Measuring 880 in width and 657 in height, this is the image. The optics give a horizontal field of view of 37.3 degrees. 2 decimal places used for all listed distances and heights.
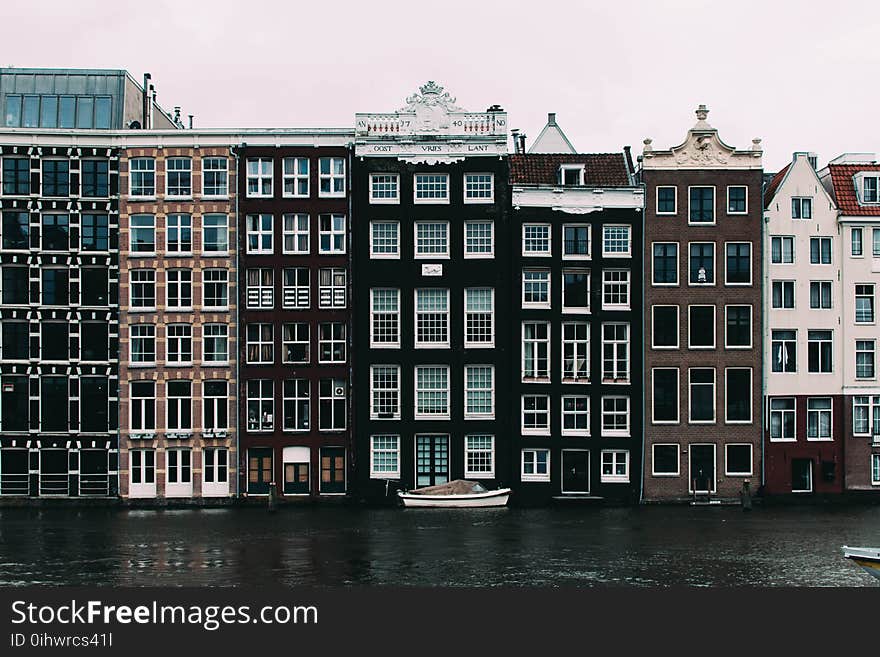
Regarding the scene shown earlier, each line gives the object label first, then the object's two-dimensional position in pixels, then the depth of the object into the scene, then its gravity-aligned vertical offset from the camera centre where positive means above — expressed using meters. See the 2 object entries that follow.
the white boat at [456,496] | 69.69 -6.80
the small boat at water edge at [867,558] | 41.66 -6.09
